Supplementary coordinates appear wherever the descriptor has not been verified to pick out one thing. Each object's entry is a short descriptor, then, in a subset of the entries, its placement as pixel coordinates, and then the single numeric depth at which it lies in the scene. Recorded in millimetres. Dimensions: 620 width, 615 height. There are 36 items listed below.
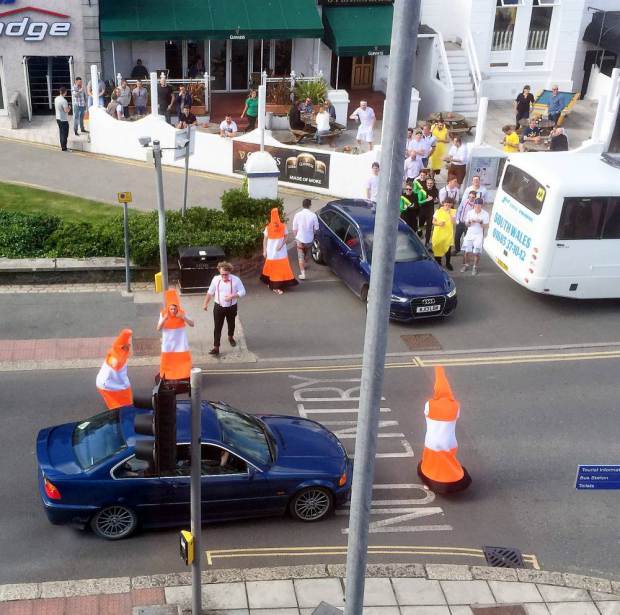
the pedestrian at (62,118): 24469
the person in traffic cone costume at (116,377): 12172
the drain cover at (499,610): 9680
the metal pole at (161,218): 13773
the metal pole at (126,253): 16516
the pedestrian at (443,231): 18000
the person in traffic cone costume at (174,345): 13312
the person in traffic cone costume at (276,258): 17156
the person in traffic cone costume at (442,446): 11398
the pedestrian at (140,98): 25797
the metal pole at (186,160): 16530
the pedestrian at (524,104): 27578
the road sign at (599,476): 8797
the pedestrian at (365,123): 24609
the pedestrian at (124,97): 25594
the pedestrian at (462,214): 18969
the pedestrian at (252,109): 26172
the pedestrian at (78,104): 25161
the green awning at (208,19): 27438
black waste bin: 16891
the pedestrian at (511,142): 23703
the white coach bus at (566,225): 16547
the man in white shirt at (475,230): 18328
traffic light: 7695
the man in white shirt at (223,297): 14448
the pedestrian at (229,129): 24078
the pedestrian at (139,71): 28656
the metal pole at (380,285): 6094
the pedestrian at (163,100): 26438
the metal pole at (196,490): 7812
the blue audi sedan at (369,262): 16156
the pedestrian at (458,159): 22156
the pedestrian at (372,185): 20203
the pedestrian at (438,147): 23953
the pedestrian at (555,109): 28281
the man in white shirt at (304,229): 17906
